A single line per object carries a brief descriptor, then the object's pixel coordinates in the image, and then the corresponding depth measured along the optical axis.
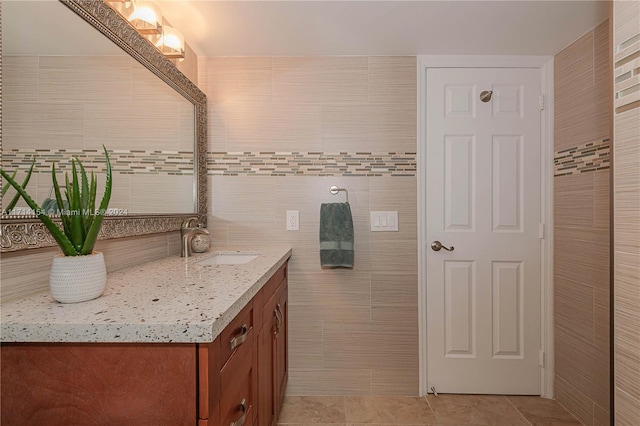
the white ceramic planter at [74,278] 0.82
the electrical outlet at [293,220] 2.07
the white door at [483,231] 2.06
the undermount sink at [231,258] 1.79
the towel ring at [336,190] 2.05
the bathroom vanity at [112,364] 0.71
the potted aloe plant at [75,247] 0.82
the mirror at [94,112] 0.87
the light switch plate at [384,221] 2.06
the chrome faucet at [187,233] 1.69
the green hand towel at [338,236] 1.96
